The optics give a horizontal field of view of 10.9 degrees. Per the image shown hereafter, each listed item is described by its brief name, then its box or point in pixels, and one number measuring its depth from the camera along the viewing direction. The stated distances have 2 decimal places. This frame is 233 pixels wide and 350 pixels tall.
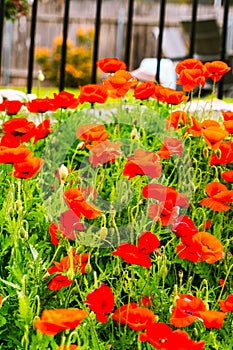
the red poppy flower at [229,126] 3.28
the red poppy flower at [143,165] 2.80
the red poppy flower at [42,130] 3.43
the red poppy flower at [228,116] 3.50
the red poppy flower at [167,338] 1.84
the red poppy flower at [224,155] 3.38
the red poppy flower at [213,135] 3.11
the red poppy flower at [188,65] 3.67
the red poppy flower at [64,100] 3.59
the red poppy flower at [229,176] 3.08
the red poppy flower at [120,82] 3.50
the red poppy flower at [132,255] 2.34
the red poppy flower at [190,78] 3.55
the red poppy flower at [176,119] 3.67
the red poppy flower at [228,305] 2.27
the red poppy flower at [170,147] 3.28
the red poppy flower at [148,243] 2.41
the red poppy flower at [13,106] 3.65
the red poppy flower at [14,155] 2.72
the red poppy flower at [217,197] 2.84
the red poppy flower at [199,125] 3.45
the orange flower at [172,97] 3.57
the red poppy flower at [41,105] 3.57
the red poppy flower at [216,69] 3.59
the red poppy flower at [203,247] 2.53
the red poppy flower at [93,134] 3.28
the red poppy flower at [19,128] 3.22
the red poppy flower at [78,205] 2.56
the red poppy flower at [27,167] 2.70
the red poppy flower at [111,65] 3.71
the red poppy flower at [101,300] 2.18
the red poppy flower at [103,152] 3.34
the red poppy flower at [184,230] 2.55
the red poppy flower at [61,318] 1.67
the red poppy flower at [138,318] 2.11
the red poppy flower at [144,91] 3.61
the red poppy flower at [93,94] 3.56
